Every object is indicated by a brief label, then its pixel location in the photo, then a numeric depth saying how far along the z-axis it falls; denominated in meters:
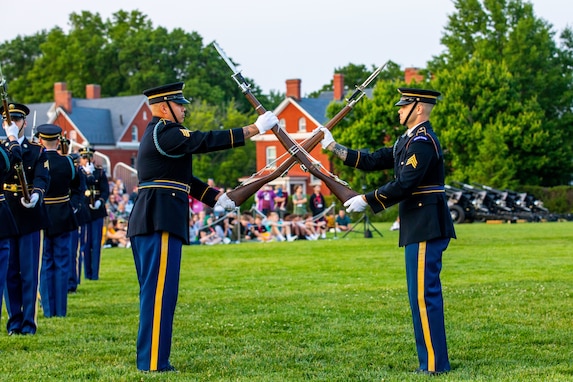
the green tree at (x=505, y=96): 59.06
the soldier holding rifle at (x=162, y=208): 8.12
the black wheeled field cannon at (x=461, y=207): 41.38
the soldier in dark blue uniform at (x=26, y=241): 10.52
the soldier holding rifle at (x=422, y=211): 8.02
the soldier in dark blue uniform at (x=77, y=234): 14.69
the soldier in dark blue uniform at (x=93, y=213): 17.62
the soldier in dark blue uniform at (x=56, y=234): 12.25
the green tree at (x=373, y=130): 59.71
